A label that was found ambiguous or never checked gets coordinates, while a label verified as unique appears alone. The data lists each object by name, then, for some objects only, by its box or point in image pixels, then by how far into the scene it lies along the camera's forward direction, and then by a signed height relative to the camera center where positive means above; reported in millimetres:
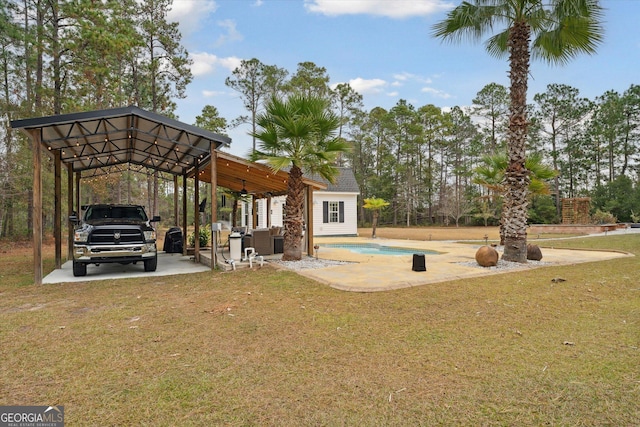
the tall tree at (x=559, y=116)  33938 +9809
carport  7082 +1991
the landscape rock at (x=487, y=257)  8664 -1076
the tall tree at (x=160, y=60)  19797 +9442
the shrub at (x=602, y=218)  25872 -360
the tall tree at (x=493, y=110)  35594 +10980
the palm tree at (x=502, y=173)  12921 +1608
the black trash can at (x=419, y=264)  7953 -1125
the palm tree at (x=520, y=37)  8742 +4689
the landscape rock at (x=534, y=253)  9609 -1092
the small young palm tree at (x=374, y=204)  20500 +705
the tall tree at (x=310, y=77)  31484 +13083
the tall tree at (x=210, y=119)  29266 +8441
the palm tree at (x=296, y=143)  8922 +1984
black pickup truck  7719 -503
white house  21812 +466
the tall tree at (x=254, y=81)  30359 +12031
